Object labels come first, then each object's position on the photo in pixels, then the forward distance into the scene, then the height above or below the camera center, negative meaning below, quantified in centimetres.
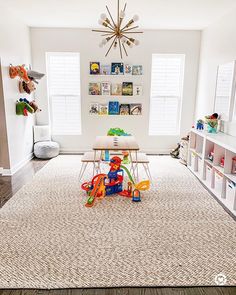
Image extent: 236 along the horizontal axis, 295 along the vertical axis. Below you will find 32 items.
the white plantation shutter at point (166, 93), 522 +9
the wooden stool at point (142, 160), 371 -94
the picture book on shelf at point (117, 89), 525 +15
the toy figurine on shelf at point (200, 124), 431 -46
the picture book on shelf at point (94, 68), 514 +57
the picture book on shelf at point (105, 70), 517 +54
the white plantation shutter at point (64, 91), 518 +9
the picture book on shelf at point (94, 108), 533 -26
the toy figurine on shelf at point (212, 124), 400 -41
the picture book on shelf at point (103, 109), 535 -27
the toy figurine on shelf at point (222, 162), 347 -89
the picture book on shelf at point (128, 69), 517 +56
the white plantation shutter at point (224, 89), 378 +15
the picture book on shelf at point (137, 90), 526 +14
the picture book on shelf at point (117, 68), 515 +58
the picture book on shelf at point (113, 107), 532 -24
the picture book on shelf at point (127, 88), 525 +18
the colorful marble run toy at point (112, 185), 326 -119
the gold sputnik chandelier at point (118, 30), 290 +82
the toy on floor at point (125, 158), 464 -114
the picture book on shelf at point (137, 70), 517 +55
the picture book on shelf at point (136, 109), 535 -26
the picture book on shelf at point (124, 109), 534 -27
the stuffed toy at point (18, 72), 405 +37
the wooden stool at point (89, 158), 361 -91
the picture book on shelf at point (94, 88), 524 +15
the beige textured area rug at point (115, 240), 191 -135
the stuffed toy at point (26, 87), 448 +14
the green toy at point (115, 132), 445 -63
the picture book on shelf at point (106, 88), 524 +17
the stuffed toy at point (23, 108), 435 -23
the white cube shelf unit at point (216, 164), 308 -95
